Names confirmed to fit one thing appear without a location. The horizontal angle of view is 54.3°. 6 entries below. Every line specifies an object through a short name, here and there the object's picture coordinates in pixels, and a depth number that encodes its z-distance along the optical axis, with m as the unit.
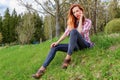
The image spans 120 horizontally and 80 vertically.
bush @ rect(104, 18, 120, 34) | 5.98
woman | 2.74
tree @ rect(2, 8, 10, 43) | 25.06
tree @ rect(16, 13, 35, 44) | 20.79
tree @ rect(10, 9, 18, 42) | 24.97
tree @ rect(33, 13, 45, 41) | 24.94
